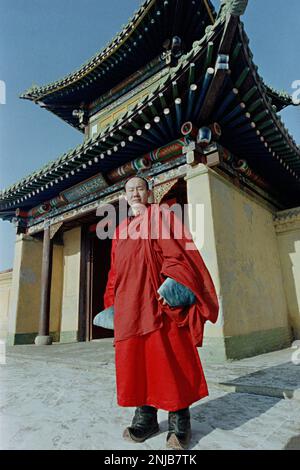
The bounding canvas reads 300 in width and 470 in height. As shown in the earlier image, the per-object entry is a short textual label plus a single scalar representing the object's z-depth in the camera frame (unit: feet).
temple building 13.34
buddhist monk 5.07
